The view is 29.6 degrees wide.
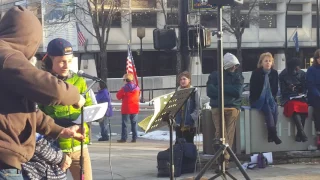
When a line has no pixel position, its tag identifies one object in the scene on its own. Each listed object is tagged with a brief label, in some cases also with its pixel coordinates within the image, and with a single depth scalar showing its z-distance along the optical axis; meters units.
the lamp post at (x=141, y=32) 33.40
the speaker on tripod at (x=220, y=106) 7.46
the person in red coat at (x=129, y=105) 16.70
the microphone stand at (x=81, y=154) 5.50
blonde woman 10.52
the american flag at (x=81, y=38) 40.66
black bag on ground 9.76
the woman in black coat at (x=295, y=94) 10.93
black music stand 7.02
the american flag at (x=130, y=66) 24.23
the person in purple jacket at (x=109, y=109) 16.11
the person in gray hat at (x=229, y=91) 10.14
